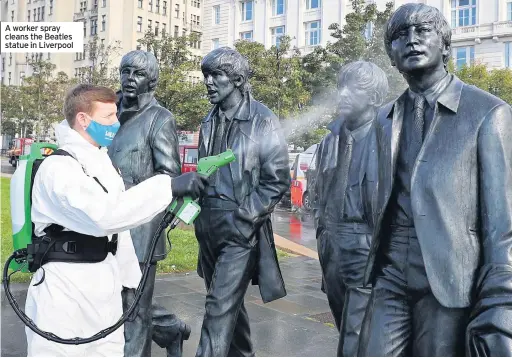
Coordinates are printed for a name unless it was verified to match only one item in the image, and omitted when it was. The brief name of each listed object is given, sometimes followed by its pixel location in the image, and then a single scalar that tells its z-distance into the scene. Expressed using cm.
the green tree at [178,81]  2722
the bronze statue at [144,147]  402
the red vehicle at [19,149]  4307
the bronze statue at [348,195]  378
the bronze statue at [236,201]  390
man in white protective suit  248
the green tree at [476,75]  2786
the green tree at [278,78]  2383
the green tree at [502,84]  2788
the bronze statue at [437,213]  212
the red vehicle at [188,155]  2880
